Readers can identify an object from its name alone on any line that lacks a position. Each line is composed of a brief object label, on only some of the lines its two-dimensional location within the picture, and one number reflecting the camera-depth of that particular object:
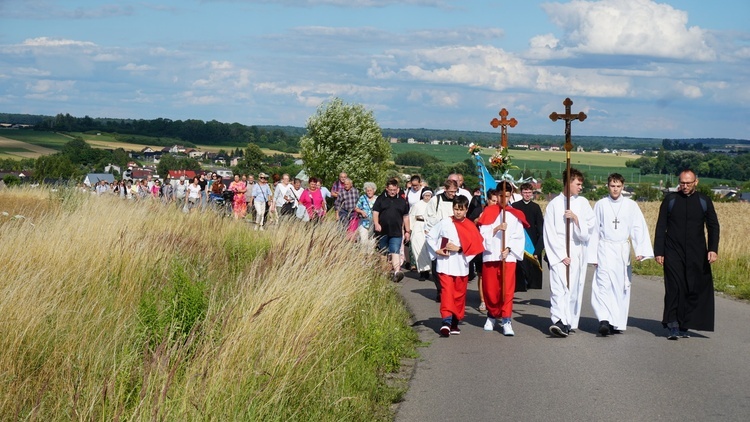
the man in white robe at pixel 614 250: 13.06
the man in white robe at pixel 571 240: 13.15
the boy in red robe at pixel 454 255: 12.72
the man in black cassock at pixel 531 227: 16.92
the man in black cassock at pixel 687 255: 12.73
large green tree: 73.56
